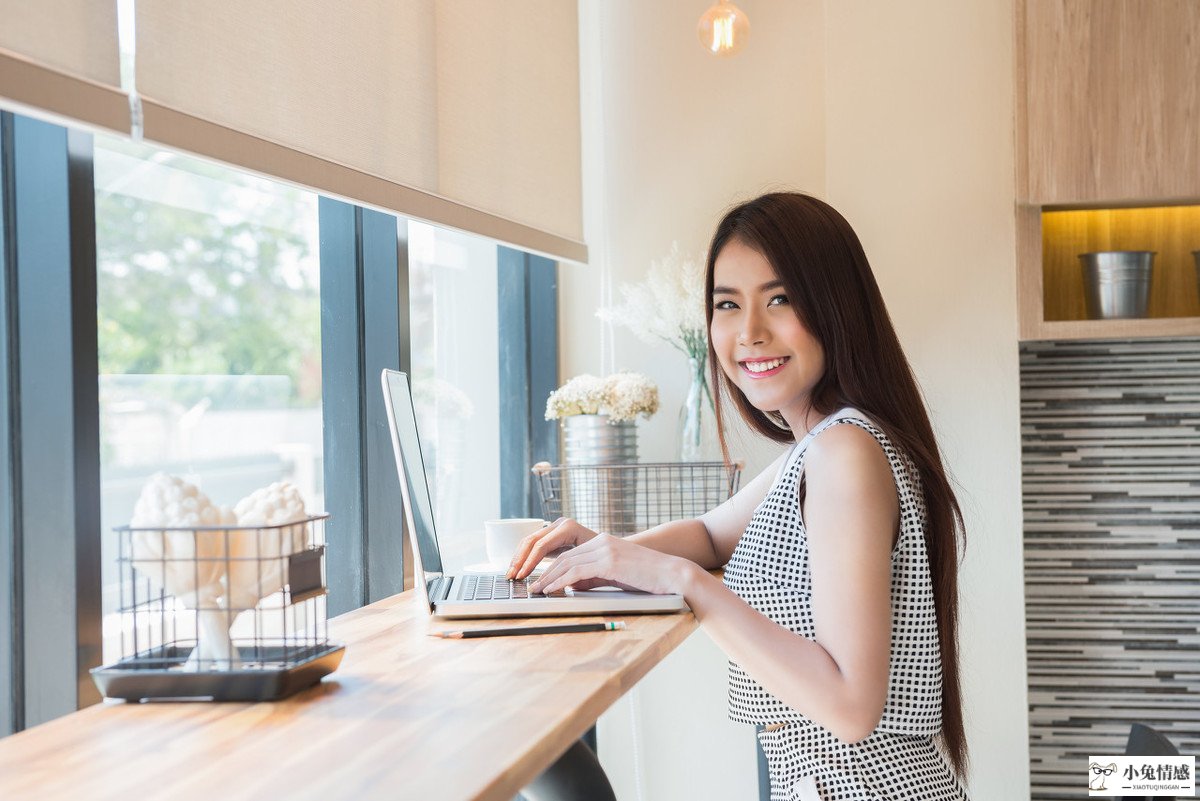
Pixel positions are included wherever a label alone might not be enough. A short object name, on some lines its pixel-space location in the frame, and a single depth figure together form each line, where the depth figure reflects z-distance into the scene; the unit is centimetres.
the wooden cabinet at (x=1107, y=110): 226
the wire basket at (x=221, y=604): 100
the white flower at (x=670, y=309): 239
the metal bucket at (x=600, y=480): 224
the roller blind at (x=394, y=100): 131
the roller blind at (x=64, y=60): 104
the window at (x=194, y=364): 120
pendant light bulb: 230
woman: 121
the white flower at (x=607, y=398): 227
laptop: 140
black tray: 101
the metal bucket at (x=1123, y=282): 236
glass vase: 242
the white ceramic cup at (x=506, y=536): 191
